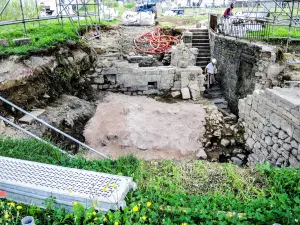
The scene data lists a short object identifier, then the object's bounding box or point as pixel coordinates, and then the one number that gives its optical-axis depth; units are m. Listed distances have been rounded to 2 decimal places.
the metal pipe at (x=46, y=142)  4.46
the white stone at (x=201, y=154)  7.11
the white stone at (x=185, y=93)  10.26
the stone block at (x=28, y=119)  6.17
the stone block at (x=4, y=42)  7.74
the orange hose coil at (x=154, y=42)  13.22
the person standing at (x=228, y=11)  14.57
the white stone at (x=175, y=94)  10.39
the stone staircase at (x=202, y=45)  14.78
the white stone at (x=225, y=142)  7.96
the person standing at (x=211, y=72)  12.56
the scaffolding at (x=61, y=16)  8.61
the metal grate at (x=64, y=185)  3.03
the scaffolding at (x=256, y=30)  10.78
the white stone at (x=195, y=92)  10.29
